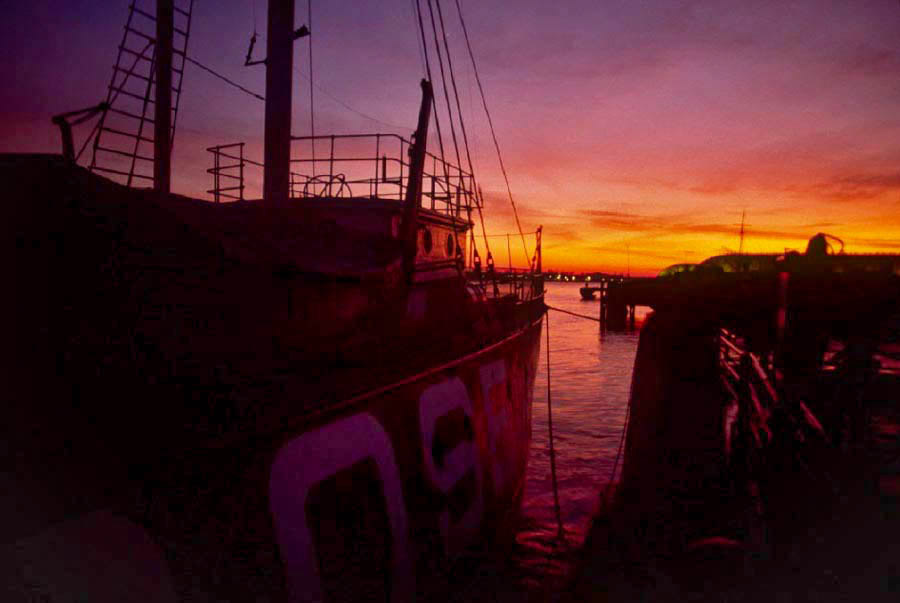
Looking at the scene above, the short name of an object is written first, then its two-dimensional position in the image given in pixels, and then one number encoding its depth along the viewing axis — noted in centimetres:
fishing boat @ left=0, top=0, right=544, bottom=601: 261
